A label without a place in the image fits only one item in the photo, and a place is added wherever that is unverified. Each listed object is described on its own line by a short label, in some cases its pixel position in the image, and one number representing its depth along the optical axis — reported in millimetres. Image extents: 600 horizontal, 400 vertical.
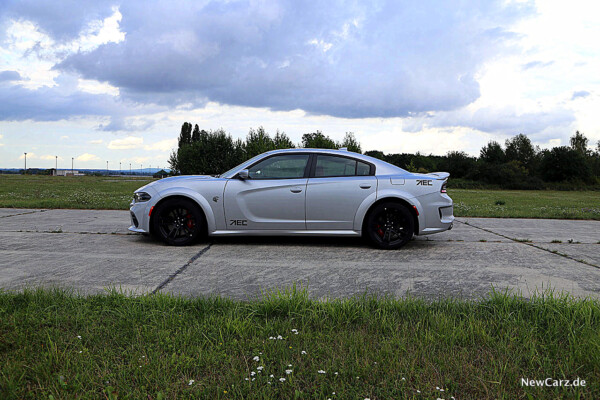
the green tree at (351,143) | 71000
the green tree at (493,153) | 92000
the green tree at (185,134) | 96062
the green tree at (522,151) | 91250
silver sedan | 6250
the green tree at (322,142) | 62669
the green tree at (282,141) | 62031
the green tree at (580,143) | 79562
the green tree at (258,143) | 59719
